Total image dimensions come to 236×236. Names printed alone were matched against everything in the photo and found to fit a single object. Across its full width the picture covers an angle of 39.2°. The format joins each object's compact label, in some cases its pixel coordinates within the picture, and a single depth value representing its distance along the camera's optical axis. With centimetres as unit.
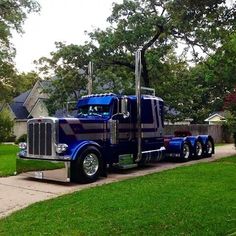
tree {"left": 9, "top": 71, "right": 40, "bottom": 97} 2564
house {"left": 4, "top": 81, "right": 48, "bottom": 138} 3606
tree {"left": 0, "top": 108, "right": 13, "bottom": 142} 2650
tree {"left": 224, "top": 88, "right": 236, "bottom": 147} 1488
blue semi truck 952
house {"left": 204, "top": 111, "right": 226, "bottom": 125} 4077
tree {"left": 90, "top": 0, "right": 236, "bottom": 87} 1813
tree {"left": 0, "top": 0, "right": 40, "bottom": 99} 1966
